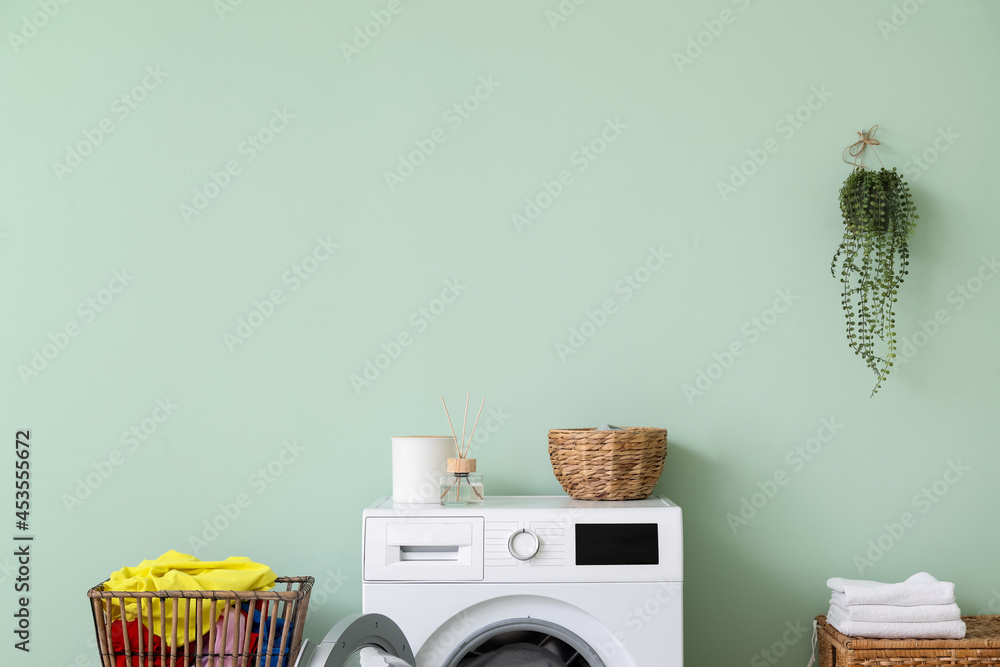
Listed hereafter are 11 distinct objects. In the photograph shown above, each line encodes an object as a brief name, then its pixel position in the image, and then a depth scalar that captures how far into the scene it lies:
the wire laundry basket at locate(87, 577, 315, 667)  1.68
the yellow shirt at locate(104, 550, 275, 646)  1.71
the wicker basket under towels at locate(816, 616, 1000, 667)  1.79
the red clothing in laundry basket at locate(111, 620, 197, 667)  1.71
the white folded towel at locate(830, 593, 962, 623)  1.82
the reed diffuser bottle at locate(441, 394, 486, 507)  1.90
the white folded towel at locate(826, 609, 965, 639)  1.81
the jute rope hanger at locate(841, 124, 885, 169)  2.20
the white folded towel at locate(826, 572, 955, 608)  1.83
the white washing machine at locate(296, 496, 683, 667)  1.73
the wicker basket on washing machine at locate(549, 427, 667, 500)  1.88
